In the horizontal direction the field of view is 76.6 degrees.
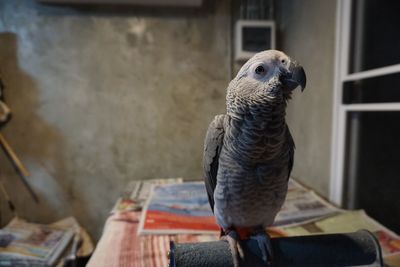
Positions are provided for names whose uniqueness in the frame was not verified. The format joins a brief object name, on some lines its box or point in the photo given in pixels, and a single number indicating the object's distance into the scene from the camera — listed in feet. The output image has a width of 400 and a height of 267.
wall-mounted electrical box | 5.74
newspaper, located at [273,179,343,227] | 3.47
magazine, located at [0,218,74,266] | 4.36
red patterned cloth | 2.58
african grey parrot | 1.65
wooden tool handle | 5.67
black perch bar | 1.69
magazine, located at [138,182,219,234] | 3.29
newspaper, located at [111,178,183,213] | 4.11
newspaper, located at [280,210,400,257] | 2.83
